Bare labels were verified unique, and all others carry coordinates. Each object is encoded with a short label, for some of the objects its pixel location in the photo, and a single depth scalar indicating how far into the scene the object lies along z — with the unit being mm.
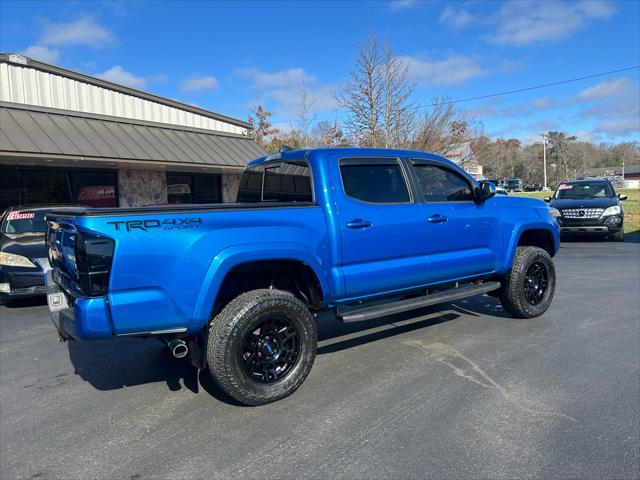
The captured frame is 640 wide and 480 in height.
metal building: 10516
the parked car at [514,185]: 64938
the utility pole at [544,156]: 76225
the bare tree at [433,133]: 20188
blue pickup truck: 3074
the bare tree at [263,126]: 33406
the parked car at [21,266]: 6988
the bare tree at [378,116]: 18688
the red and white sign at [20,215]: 8250
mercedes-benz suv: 13180
